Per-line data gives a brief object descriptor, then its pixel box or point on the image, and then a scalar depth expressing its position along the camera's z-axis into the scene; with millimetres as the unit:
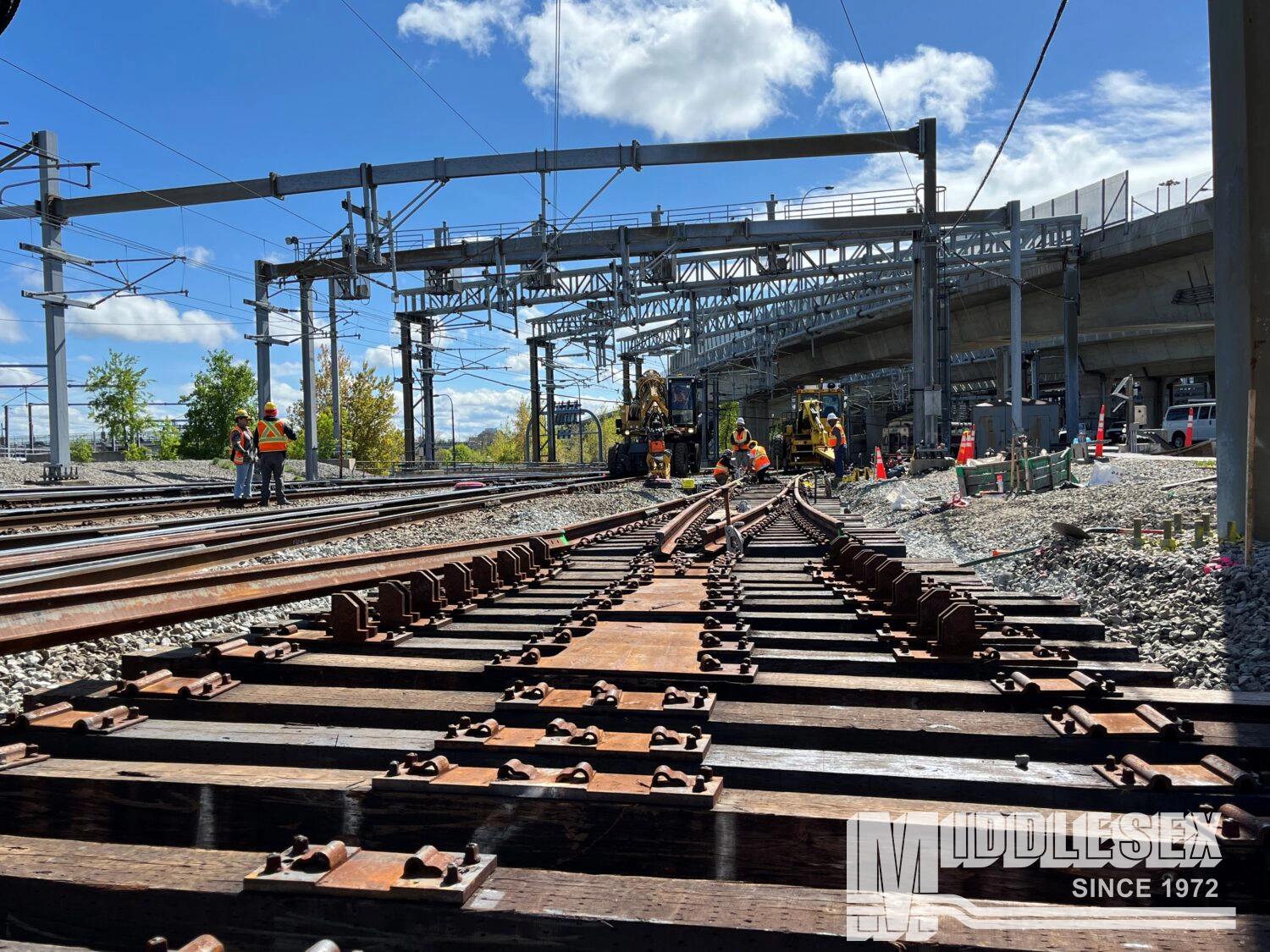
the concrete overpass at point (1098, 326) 34188
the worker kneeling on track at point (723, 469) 13848
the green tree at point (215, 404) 51531
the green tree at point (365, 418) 55625
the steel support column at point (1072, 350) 31375
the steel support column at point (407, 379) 37281
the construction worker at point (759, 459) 19262
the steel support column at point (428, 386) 39212
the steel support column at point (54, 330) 23188
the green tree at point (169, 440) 57625
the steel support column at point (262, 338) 28578
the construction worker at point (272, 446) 15656
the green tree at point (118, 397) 52375
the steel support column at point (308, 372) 29531
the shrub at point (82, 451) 59406
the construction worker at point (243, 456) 15648
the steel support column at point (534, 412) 46875
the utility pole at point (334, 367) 29953
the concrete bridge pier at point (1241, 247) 7379
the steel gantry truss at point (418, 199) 23922
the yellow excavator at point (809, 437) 27578
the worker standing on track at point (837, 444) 24844
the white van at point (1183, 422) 34875
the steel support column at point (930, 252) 24972
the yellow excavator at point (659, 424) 29266
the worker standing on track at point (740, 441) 19547
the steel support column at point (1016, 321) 27703
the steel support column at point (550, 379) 48438
